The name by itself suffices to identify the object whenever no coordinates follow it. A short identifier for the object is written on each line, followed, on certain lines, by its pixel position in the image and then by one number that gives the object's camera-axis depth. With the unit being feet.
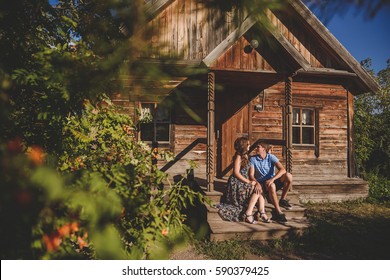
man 16.61
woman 15.24
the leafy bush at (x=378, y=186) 28.70
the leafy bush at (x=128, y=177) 5.16
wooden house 19.04
